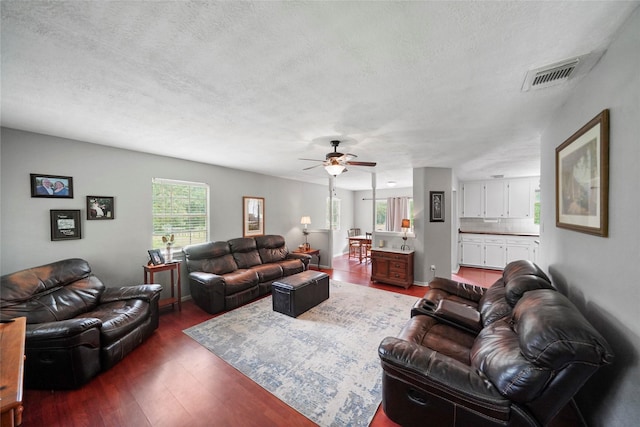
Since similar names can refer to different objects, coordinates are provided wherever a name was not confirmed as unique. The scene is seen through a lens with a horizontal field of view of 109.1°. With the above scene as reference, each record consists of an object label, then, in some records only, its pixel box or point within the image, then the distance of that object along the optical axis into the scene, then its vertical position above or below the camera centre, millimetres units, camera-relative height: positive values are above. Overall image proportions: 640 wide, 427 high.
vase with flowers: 3735 -507
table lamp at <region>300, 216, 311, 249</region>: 6480 -303
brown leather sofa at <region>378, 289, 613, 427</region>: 1084 -944
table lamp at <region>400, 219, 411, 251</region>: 4956 -408
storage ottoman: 3393 -1280
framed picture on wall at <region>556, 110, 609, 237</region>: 1356 +228
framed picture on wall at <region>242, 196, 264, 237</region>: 5340 -108
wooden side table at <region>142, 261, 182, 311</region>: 3424 -1005
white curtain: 7980 +7
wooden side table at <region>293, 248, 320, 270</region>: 6334 -1110
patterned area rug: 1889 -1570
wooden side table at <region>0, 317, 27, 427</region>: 987 -839
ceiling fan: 2971 +663
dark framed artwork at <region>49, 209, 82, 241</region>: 2852 -158
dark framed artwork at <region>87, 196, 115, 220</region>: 3150 +58
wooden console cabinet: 4777 -1199
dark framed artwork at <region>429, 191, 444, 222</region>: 4871 +174
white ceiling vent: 1452 +952
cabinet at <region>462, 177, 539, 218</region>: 5918 +360
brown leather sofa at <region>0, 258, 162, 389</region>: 1969 -1096
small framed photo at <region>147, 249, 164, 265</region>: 3516 -701
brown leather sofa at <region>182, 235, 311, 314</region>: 3596 -1101
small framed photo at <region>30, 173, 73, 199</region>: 2727 +329
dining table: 7055 -1005
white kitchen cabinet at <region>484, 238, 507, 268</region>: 5922 -1108
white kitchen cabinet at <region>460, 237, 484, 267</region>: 6219 -1111
